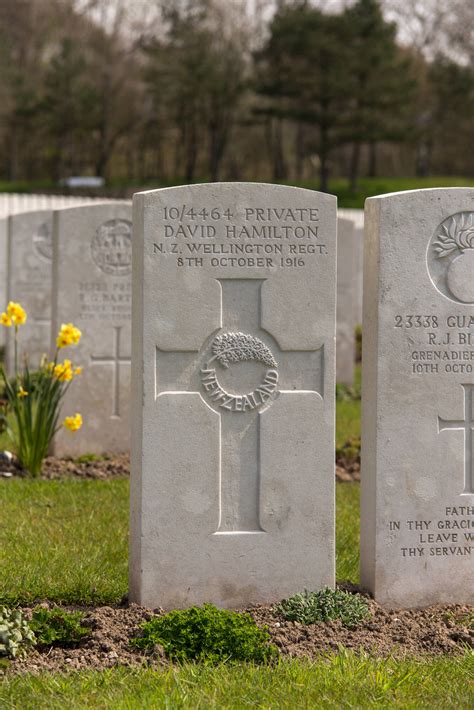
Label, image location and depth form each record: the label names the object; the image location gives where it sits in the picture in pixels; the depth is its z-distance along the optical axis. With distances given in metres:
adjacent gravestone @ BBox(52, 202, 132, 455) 15.14
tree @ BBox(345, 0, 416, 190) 66.55
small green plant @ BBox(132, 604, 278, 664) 7.70
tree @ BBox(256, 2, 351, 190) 66.85
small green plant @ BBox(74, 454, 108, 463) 15.22
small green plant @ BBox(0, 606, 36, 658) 7.57
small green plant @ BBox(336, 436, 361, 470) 15.58
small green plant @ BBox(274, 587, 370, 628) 8.59
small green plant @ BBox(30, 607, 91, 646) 7.99
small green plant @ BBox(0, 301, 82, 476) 13.66
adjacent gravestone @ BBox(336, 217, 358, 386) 22.09
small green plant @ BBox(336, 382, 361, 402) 22.15
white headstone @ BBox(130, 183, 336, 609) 8.75
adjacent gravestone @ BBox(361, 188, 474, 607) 9.08
